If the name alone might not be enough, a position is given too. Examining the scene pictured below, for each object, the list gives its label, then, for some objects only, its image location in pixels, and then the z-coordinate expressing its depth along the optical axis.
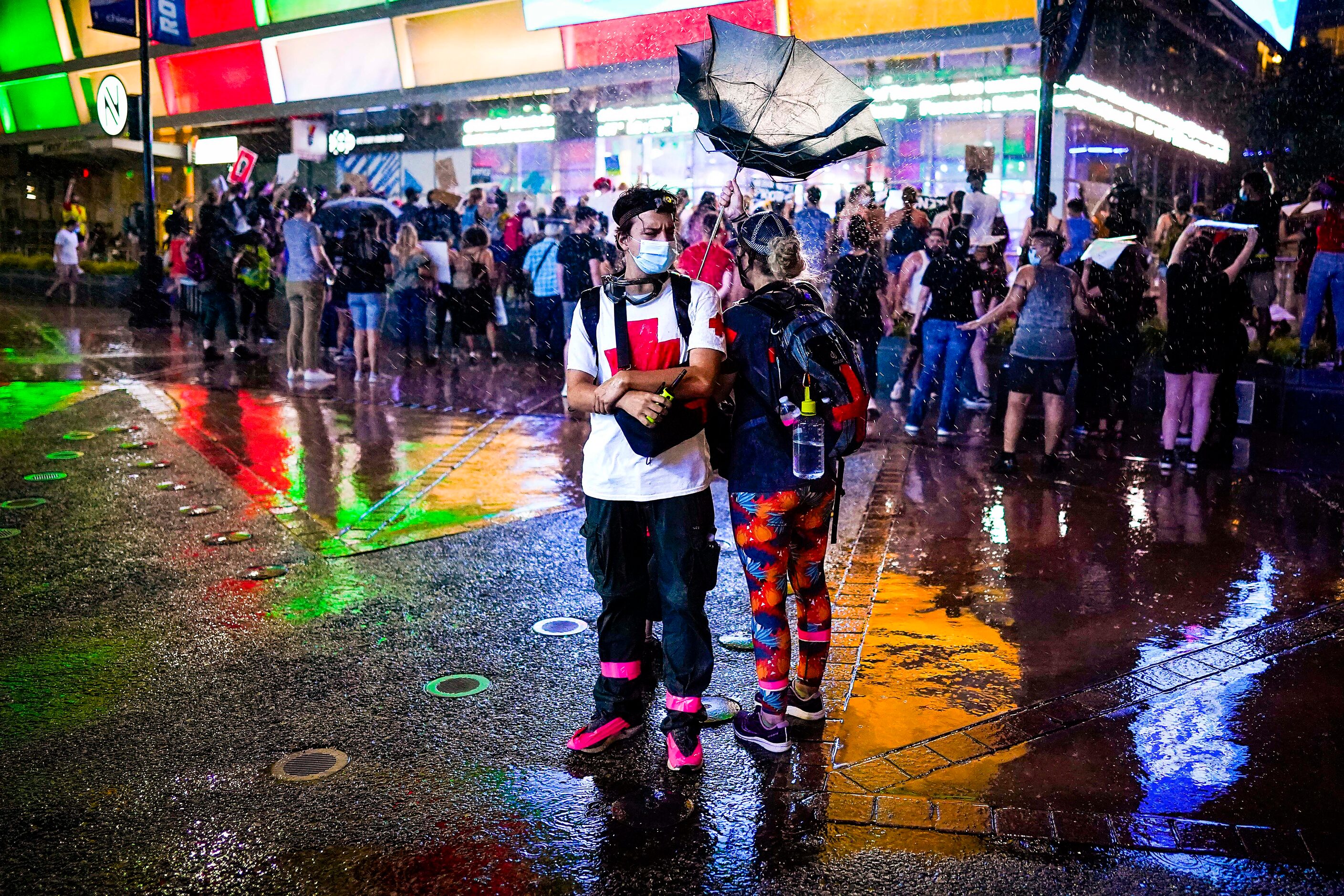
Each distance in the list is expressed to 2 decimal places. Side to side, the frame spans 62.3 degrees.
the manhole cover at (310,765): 3.97
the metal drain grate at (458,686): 4.72
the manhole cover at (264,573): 6.27
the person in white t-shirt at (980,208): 14.68
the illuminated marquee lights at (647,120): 21.28
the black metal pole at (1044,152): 10.84
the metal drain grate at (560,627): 5.47
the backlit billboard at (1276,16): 14.05
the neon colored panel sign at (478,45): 22.66
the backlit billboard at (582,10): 20.44
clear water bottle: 4.01
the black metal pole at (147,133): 20.03
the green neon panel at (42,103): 34.31
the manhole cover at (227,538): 6.93
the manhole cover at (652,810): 3.67
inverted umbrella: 4.36
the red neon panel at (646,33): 19.08
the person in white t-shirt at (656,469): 3.96
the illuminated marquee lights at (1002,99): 17.61
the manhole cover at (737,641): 5.28
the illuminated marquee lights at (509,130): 23.66
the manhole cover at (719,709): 4.50
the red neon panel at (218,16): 27.48
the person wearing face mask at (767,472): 4.11
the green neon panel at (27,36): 33.50
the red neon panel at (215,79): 28.25
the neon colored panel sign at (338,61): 25.03
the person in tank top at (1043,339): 8.86
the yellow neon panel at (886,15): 16.89
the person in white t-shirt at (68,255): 24.89
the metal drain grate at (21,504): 7.66
